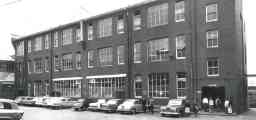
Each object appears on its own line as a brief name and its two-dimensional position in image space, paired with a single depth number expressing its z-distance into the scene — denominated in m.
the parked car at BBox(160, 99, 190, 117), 25.88
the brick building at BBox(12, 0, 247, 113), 29.67
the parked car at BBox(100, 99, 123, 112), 30.06
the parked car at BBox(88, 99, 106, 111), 30.80
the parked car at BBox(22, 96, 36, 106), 40.42
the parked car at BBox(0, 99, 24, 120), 18.53
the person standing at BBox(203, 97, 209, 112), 29.13
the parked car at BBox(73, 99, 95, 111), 32.22
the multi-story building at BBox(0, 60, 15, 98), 52.48
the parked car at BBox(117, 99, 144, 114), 28.48
